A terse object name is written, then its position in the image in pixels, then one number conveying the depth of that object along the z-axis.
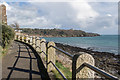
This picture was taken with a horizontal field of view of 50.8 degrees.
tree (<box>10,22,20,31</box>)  40.03
